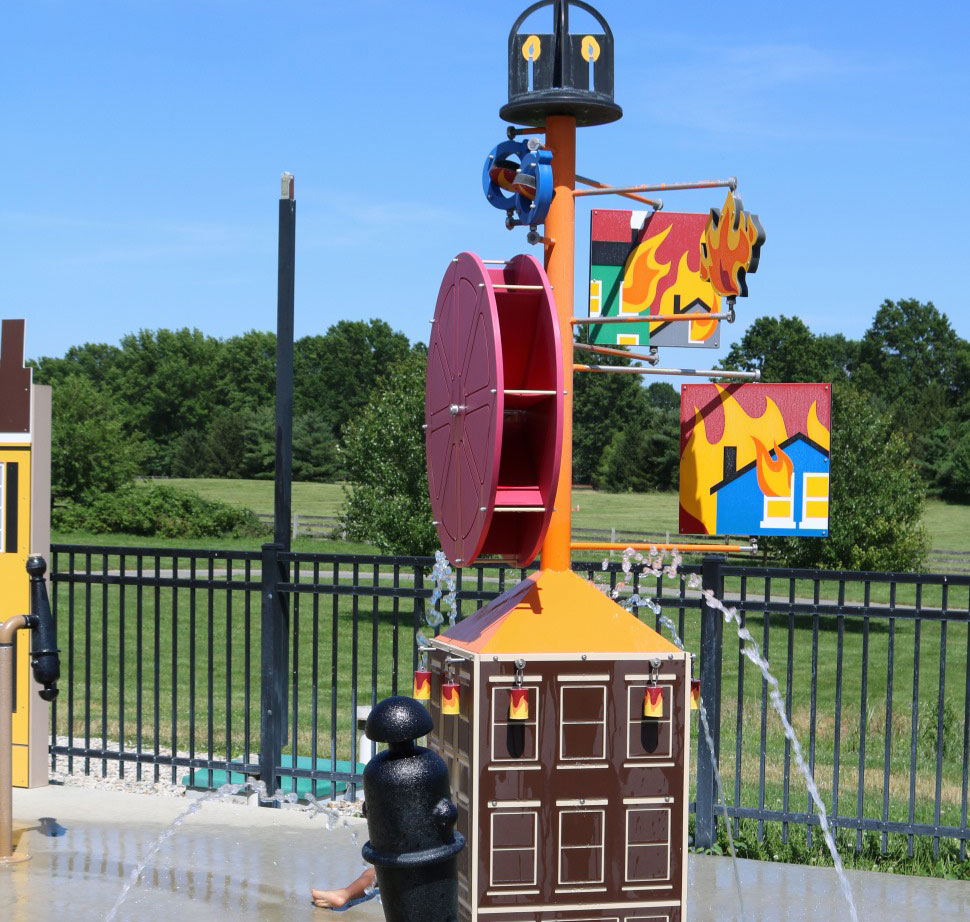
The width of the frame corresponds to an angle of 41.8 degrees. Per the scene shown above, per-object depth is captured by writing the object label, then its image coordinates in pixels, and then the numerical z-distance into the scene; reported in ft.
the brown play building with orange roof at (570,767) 15.28
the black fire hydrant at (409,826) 11.13
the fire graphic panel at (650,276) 19.77
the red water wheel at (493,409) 14.40
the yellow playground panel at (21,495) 24.23
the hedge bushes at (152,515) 128.47
